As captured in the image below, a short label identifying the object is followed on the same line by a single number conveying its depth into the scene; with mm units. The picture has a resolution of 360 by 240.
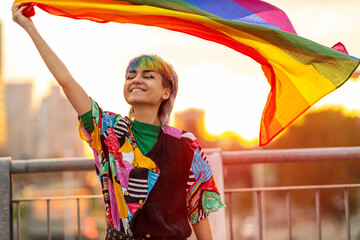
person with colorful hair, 3305
